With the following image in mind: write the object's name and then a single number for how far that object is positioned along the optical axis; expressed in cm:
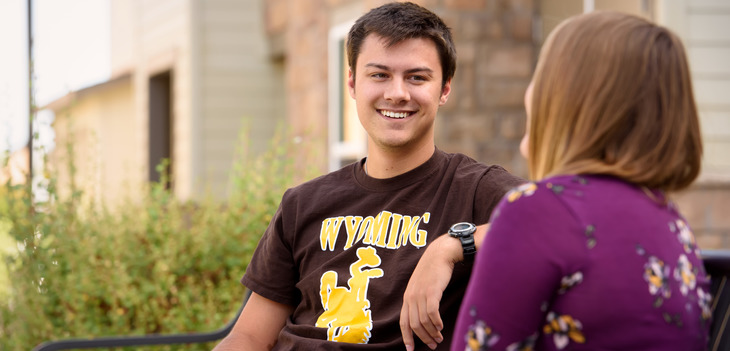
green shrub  496
